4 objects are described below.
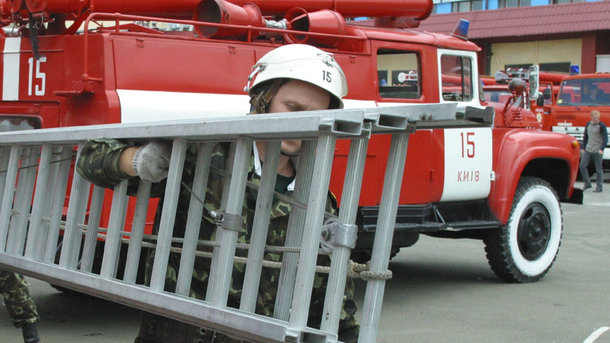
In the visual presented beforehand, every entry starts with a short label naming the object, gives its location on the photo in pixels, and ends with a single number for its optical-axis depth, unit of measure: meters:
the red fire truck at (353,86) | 6.08
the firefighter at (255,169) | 2.39
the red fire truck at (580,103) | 22.08
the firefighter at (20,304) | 4.96
